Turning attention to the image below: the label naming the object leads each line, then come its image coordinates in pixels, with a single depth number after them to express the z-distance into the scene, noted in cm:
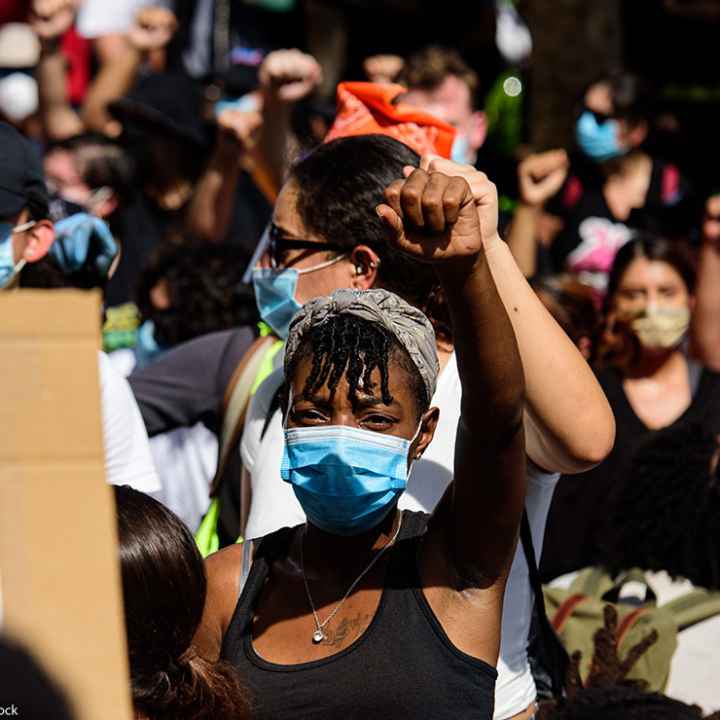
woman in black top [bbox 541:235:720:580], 822
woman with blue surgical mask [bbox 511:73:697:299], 1266
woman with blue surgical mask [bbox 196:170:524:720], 418
